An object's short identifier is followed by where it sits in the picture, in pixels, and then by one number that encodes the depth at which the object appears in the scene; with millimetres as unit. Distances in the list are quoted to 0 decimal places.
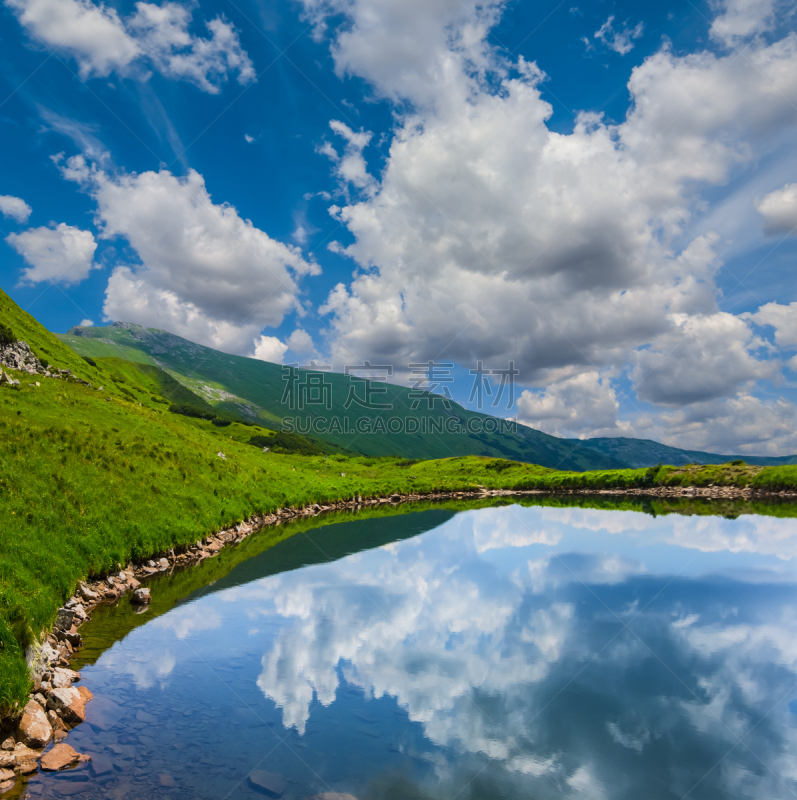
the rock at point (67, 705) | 12000
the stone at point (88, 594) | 20453
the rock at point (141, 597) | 21931
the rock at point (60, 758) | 10062
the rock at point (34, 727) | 10711
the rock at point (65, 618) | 16688
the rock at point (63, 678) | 13023
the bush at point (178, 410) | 175750
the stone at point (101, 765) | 10117
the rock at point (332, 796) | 9875
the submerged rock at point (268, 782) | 10078
